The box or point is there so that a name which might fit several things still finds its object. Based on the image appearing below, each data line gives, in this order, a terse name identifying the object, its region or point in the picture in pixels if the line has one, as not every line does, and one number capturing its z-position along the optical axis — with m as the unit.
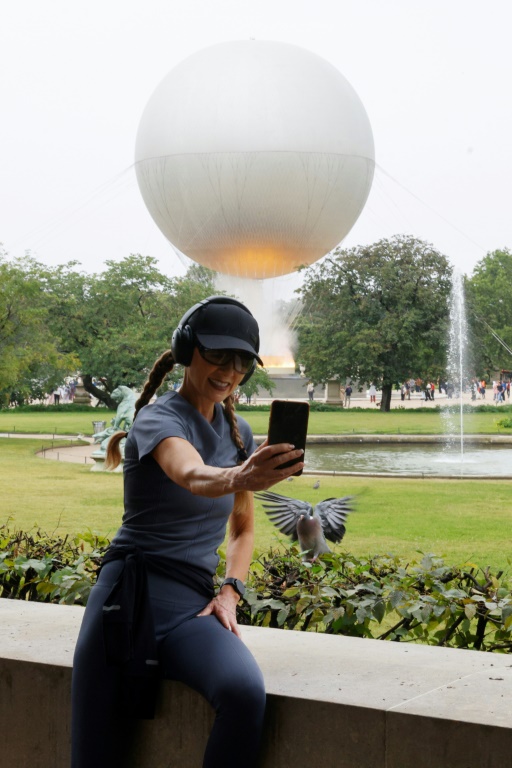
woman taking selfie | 2.70
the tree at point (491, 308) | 52.03
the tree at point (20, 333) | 25.19
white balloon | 58.62
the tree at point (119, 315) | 37.47
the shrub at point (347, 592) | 3.82
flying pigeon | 6.65
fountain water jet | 47.41
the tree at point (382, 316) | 46.09
